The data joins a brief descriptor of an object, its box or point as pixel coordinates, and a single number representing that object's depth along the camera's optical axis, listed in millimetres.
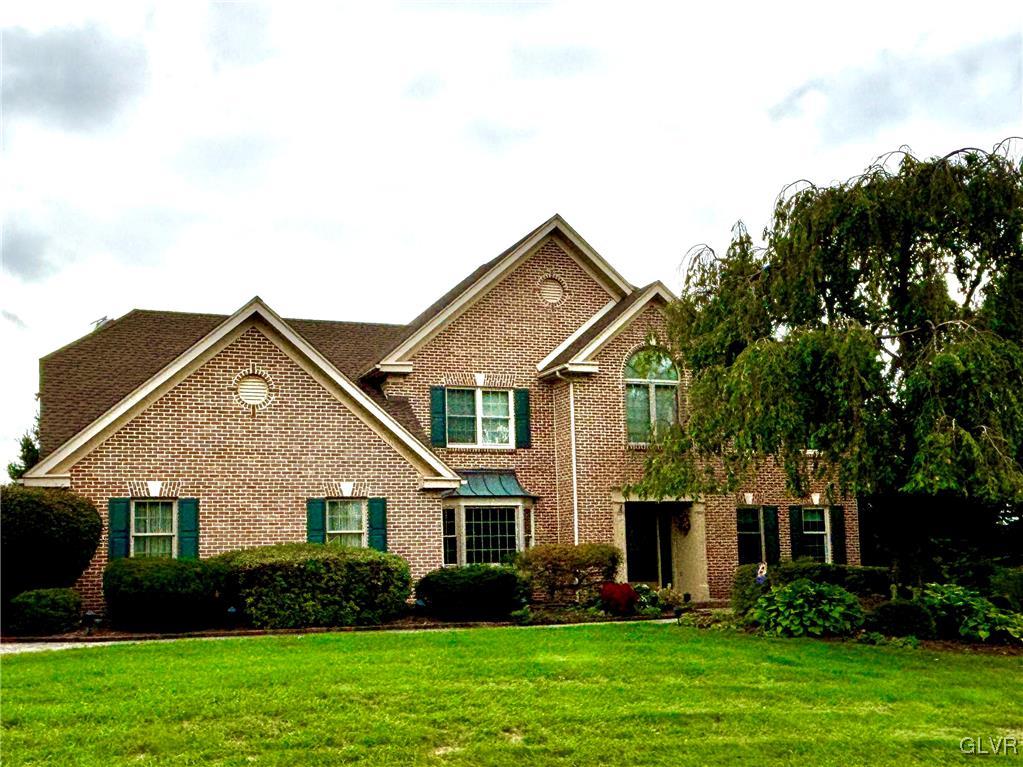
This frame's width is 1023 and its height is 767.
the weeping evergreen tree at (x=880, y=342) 15969
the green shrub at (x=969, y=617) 16484
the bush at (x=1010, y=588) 17859
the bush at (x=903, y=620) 16438
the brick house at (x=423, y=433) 20766
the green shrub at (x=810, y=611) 16516
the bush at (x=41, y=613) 17484
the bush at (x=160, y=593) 17859
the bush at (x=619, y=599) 20984
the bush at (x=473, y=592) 20141
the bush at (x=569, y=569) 22438
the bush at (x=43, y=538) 18062
